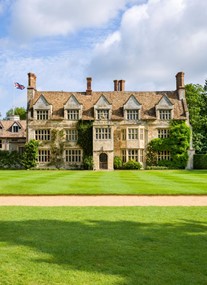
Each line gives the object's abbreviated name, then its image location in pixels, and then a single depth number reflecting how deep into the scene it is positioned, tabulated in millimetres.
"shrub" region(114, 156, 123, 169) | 41281
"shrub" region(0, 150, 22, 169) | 43312
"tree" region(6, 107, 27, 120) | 75562
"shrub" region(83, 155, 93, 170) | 40656
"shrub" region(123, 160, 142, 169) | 40688
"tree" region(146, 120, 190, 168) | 41344
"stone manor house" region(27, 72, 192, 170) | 41969
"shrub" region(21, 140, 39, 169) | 41594
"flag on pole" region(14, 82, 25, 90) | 45812
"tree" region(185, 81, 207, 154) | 51844
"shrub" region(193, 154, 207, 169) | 41875
